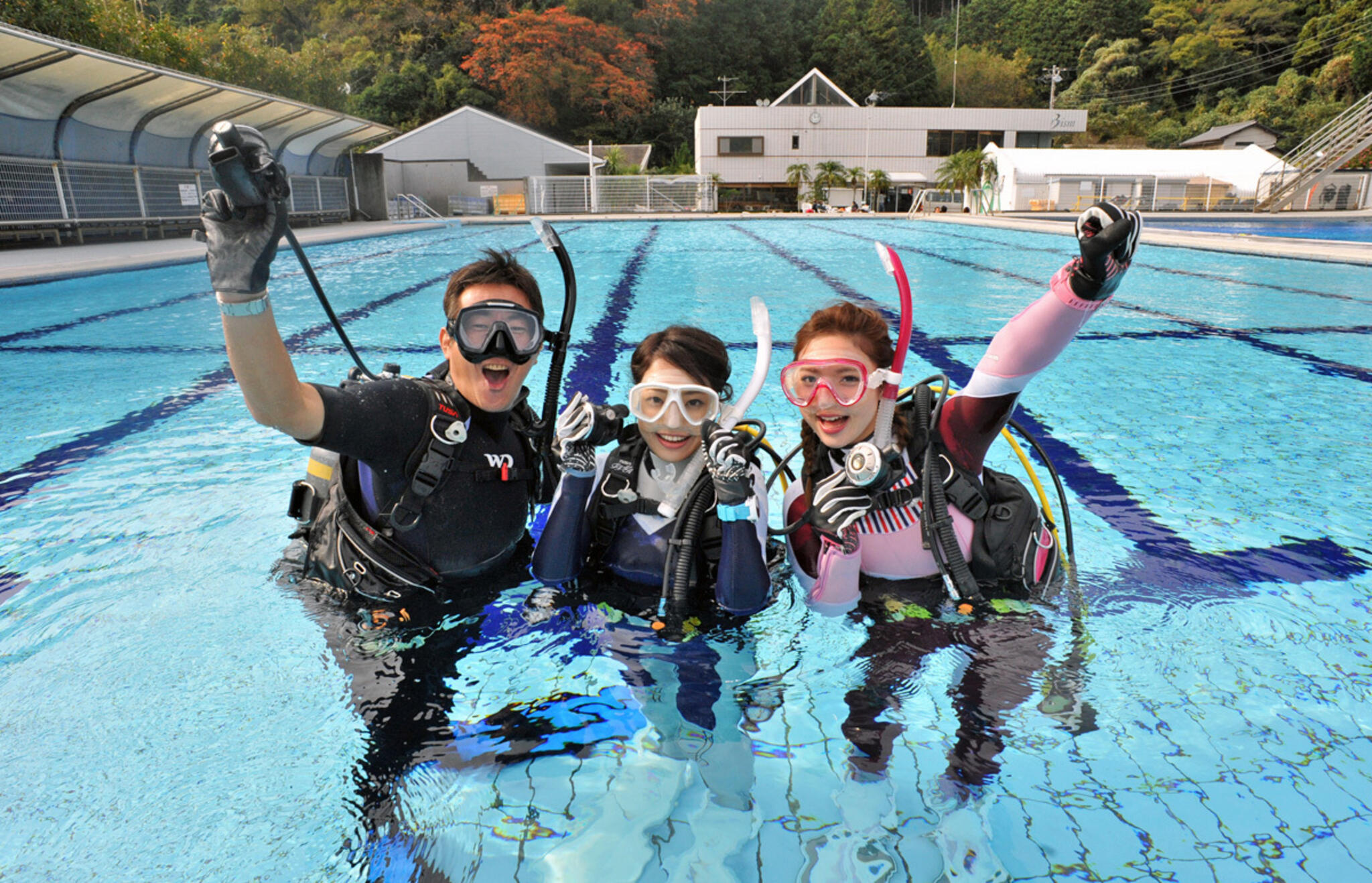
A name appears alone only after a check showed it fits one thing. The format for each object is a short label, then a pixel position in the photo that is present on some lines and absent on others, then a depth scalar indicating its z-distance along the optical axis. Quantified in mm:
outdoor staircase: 23906
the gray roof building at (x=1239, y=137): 39031
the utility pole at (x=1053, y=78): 52453
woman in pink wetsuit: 1796
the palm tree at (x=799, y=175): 37281
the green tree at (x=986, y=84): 57594
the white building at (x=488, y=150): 32500
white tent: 30234
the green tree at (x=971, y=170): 33531
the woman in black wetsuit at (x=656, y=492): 1909
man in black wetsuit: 1738
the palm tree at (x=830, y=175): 35938
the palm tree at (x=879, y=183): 34875
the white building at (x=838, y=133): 38469
